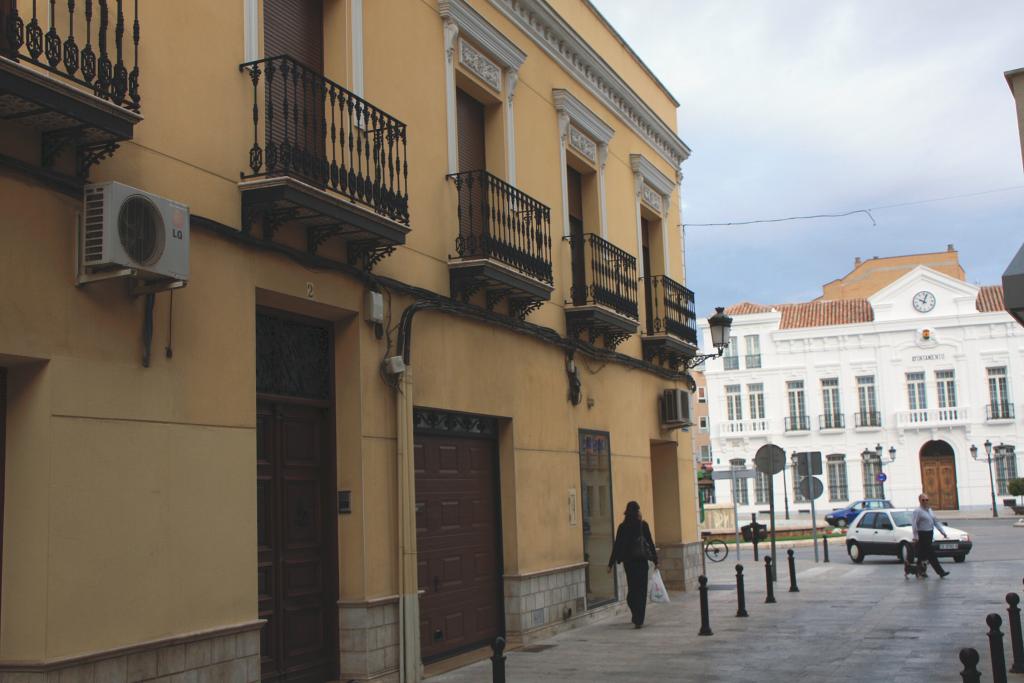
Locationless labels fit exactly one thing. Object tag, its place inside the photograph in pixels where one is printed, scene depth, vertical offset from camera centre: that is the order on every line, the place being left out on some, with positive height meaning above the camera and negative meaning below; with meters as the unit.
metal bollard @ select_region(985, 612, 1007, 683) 7.86 -1.46
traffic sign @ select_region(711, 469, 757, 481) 25.33 -0.14
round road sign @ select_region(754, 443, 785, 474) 19.23 +0.15
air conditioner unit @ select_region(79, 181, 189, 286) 6.42 +1.61
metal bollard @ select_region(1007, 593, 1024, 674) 9.76 -1.68
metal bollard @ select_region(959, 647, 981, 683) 6.53 -1.29
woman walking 14.27 -1.14
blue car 44.84 -2.12
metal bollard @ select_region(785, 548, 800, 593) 18.55 -2.02
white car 25.39 -1.87
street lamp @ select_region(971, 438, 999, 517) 50.38 +0.26
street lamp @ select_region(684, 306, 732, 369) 19.72 +2.66
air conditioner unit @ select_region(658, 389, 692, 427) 18.48 +1.10
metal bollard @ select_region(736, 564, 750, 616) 15.07 -1.86
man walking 20.84 -1.42
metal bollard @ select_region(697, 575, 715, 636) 13.14 -1.81
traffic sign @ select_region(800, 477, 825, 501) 22.56 -0.46
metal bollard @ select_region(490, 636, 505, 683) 7.15 -1.27
